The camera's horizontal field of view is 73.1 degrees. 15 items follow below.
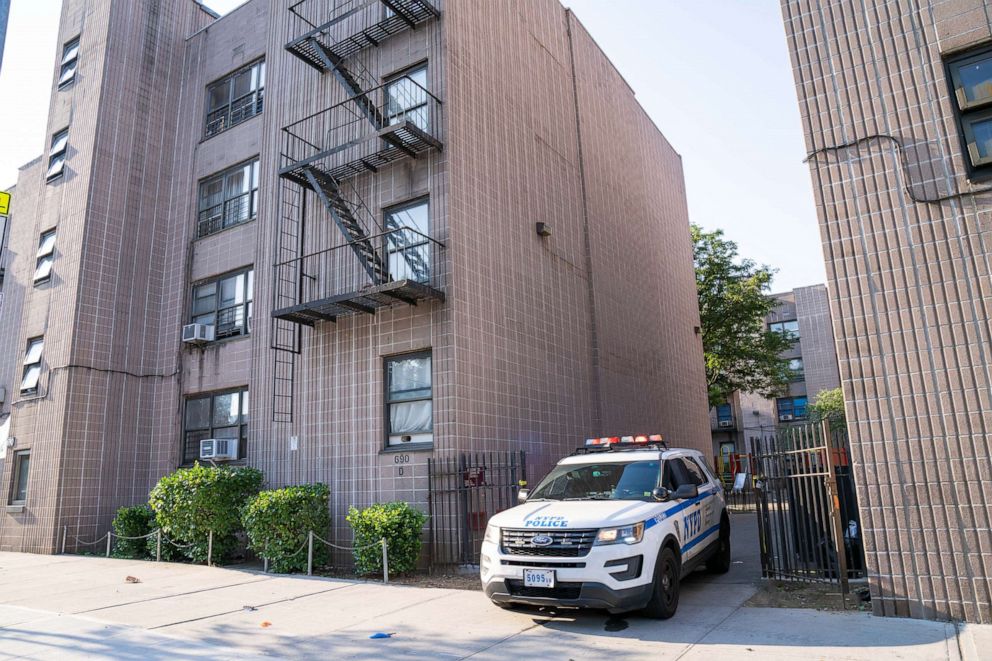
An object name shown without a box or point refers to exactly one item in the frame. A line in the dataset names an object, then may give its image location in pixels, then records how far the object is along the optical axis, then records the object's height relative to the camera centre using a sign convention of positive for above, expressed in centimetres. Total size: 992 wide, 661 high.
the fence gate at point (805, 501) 840 -51
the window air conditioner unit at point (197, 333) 1631 +376
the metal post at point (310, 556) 1138 -118
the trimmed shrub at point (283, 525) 1164 -67
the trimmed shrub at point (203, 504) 1273 -26
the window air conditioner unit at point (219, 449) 1498 +89
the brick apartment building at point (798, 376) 4400 +550
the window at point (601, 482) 812 -13
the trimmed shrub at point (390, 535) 1069 -85
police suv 686 -70
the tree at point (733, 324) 2791 +583
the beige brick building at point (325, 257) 1277 +522
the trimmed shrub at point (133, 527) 1464 -74
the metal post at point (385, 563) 1034 -124
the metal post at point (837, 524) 769 -72
